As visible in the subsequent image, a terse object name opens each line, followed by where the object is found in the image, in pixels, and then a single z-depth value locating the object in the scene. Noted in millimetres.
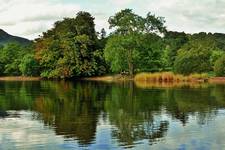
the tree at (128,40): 93125
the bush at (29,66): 106038
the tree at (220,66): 83438
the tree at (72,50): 96688
